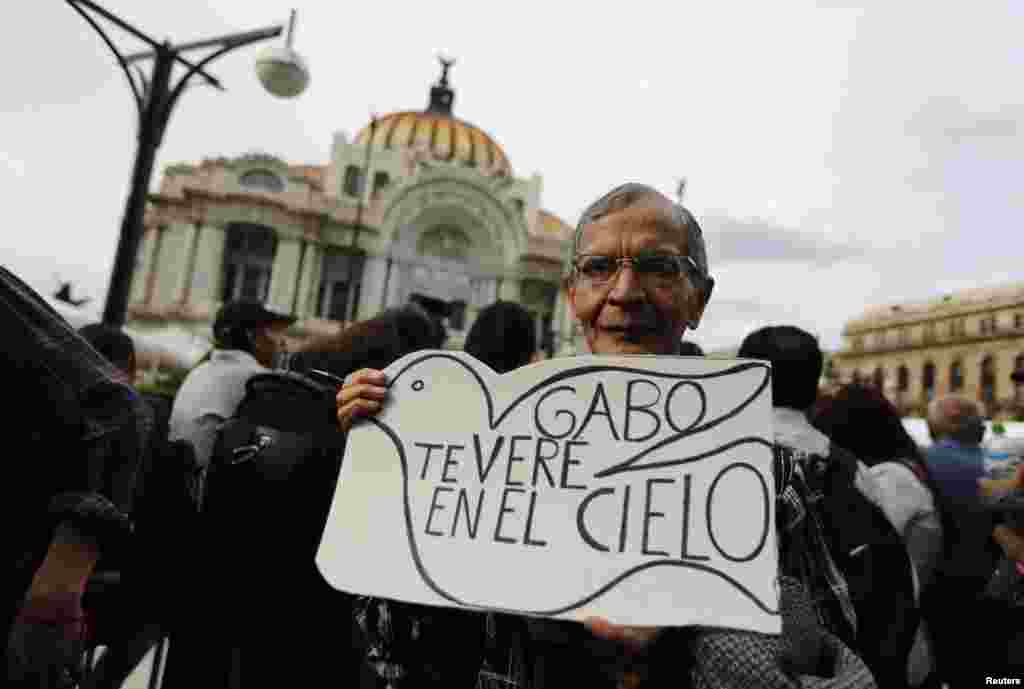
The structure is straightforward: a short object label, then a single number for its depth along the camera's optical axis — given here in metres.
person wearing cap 2.73
